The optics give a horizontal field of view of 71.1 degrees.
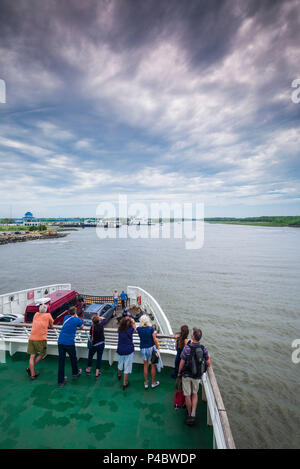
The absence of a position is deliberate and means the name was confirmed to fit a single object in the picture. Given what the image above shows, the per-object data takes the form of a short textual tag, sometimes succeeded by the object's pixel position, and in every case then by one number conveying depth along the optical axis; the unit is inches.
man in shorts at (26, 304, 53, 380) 190.7
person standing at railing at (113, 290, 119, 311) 538.0
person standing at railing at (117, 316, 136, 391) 177.5
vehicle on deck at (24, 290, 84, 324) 379.2
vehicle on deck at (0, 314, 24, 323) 409.9
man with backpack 147.6
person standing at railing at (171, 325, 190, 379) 165.9
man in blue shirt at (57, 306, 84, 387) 182.2
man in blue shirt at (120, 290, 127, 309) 541.6
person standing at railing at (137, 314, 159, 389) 179.6
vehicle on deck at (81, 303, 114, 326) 425.1
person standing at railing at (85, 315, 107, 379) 191.2
